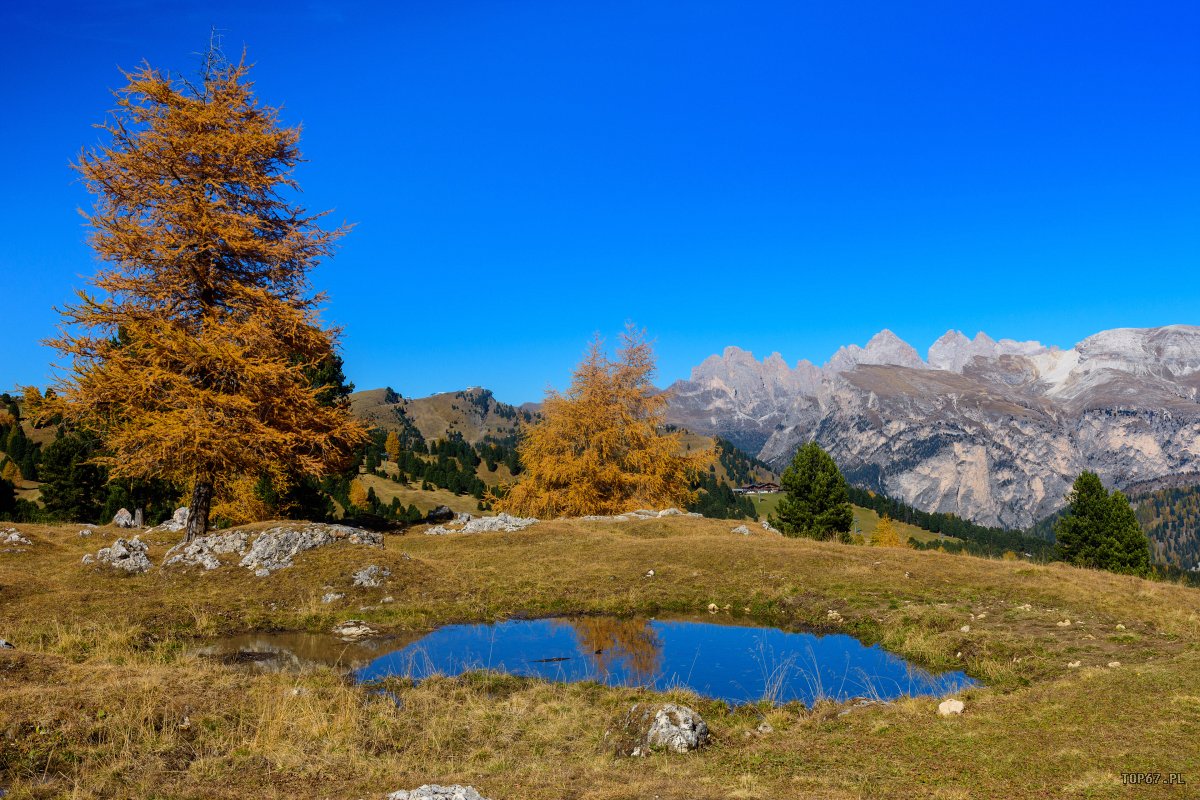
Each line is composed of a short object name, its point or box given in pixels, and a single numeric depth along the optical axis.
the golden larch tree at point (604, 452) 46.44
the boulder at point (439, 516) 42.19
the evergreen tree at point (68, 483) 58.09
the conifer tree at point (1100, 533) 60.09
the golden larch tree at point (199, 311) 24.45
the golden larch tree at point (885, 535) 118.47
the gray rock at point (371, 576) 22.00
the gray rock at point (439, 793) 7.43
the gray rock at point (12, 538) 25.97
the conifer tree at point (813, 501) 59.94
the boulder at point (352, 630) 18.20
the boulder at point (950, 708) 11.02
